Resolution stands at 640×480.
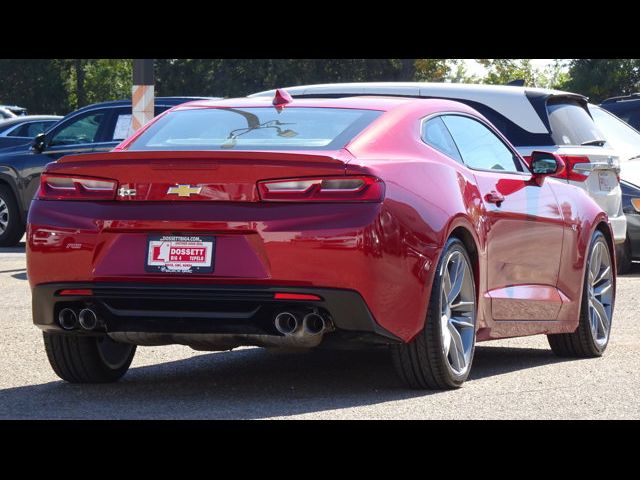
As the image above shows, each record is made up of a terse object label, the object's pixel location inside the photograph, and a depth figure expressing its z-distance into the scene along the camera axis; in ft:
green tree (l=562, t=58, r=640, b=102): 182.30
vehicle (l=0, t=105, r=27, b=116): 162.20
